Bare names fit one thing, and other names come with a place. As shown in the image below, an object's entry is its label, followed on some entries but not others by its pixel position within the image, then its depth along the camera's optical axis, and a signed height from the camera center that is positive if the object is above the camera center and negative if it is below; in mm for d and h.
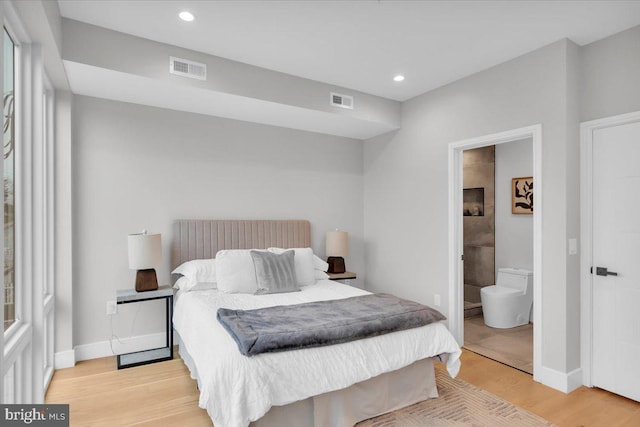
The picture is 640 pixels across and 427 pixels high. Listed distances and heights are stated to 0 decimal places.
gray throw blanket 2025 -705
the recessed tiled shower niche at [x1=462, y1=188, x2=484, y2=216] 5113 +173
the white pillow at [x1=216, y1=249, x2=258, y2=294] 3211 -549
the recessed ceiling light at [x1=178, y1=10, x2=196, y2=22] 2465 +1401
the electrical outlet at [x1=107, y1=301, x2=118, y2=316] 3363 -888
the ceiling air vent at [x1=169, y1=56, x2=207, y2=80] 2945 +1238
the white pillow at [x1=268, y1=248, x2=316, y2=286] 3596 -536
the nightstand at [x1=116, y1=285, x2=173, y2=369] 3076 -1107
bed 1858 -936
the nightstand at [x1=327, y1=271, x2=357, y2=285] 4172 -747
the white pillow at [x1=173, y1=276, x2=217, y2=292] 3252 -659
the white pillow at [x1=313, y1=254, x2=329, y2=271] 4039 -584
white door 2625 -355
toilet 4227 -1057
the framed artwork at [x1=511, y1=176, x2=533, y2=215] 4551 +240
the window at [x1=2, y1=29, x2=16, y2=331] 1929 +188
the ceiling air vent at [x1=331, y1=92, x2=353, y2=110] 3754 +1216
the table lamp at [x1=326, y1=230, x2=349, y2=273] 4316 -441
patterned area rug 2299 -1362
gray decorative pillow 3246 -552
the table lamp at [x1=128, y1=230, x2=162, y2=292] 3133 -386
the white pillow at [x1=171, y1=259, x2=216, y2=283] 3287 -532
